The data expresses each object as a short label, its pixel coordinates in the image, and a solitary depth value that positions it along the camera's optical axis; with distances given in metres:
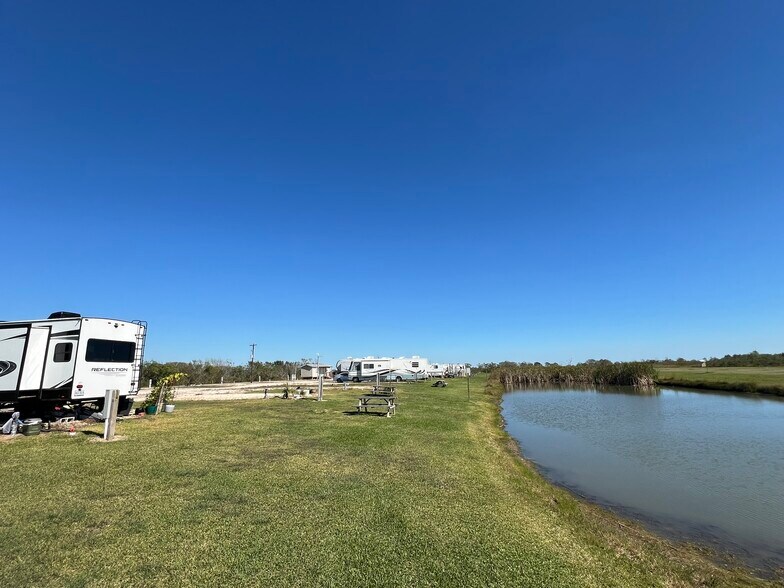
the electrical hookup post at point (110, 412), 9.65
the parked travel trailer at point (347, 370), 40.57
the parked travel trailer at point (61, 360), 11.66
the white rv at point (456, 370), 61.38
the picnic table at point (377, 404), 14.52
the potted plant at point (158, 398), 14.00
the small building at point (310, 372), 47.28
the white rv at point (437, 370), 54.65
